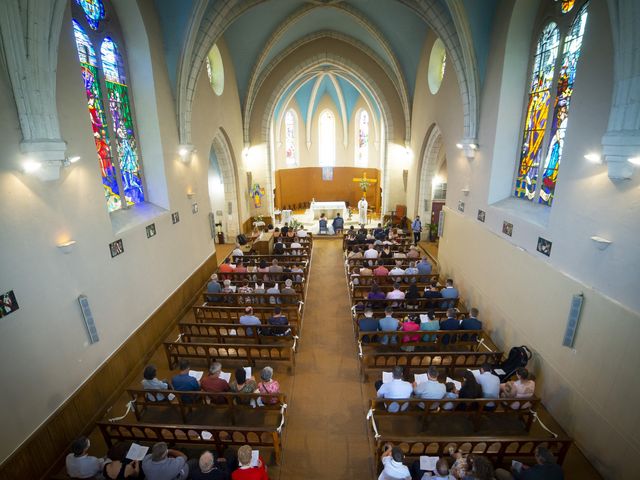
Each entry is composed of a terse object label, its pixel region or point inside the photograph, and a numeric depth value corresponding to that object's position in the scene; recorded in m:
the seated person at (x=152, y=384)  5.30
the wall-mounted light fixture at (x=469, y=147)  8.70
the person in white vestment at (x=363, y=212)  18.23
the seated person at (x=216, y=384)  5.24
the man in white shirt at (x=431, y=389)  4.98
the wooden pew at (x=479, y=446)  4.14
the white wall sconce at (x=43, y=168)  4.52
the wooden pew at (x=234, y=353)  6.45
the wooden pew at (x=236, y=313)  7.80
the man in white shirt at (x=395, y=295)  8.06
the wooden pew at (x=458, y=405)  4.89
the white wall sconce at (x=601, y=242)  4.52
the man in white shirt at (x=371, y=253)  11.04
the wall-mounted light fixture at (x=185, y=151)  9.21
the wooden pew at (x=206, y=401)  5.05
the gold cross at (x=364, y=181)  20.31
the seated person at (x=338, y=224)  16.30
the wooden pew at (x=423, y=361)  6.08
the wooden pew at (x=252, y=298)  8.41
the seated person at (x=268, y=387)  5.13
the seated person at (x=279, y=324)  6.89
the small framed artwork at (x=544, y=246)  5.85
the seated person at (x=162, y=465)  3.67
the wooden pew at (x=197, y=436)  4.44
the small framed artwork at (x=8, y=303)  4.12
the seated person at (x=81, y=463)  3.93
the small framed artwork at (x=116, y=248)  6.34
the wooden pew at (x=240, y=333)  6.93
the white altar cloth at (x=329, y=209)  19.44
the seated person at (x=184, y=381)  5.32
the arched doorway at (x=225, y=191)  14.89
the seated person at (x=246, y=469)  3.62
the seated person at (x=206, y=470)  3.60
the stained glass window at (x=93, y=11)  6.47
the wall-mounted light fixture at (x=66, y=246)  5.05
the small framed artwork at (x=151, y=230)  7.60
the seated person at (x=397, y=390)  5.00
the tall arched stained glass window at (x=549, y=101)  6.06
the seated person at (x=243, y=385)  5.11
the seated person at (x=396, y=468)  3.62
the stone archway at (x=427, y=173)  14.13
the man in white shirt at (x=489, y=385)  5.13
